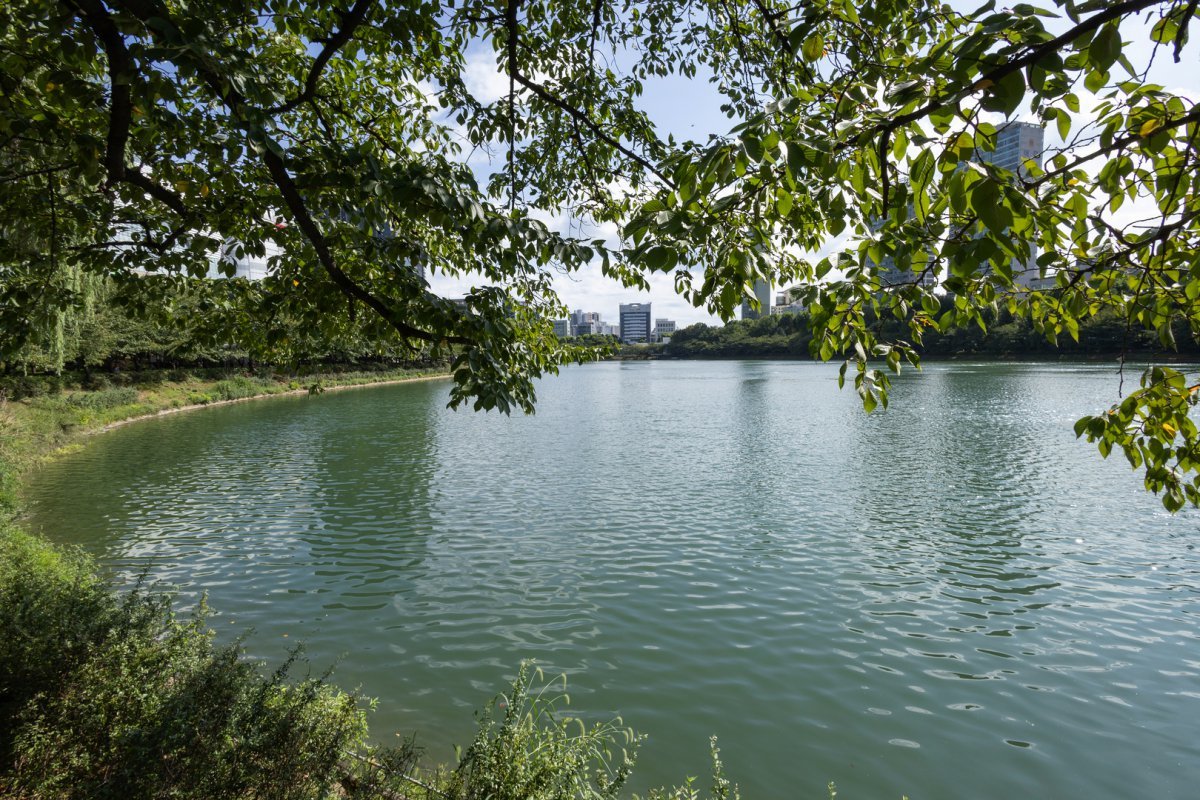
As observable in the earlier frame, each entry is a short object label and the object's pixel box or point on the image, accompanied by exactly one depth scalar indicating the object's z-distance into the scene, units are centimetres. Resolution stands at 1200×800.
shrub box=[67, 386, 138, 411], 3491
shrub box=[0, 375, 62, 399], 3087
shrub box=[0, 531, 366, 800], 390
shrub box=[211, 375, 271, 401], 5072
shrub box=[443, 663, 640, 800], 418
